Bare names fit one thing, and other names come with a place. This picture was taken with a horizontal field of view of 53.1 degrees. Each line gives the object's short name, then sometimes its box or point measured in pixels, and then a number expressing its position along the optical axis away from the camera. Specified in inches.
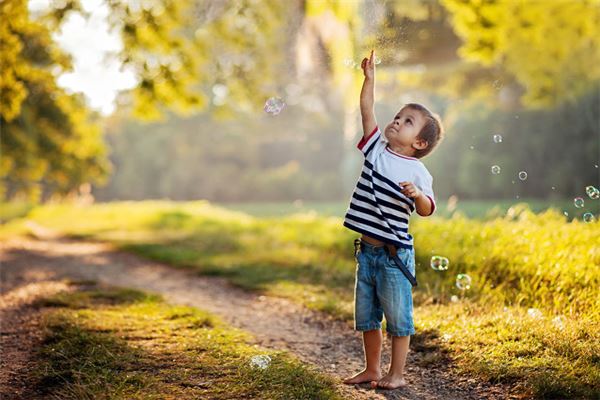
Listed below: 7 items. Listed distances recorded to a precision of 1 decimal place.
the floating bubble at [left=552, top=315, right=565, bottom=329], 157.4
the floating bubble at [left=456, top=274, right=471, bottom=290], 179.8
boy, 136.0
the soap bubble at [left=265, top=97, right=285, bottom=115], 217.8
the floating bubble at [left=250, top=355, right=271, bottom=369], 143.6
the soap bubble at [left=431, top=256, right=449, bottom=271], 176.1
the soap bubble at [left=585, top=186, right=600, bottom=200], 195.3
